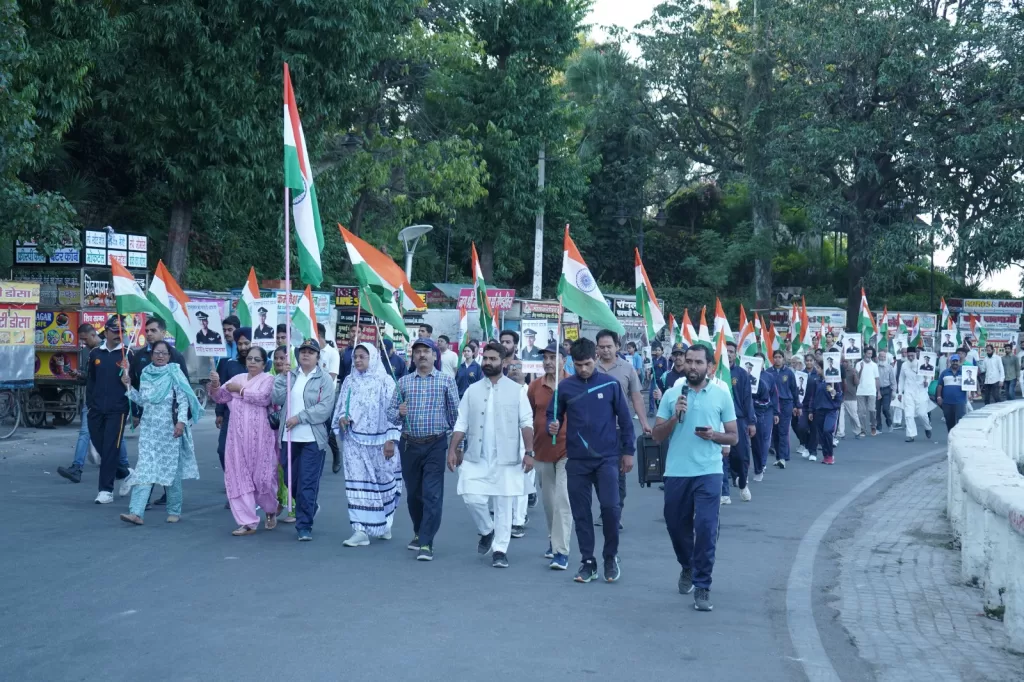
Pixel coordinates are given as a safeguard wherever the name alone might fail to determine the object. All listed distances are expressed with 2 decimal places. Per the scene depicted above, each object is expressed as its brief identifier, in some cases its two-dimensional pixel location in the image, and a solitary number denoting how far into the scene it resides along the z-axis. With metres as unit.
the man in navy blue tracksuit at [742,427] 13.45
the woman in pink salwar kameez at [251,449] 10.30
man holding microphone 7.98
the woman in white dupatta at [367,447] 9.91
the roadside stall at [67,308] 20.08
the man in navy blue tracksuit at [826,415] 18.44
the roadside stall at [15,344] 18.42
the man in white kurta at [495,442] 9.22
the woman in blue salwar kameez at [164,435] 10.73
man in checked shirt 9.60
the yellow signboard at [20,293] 18.47
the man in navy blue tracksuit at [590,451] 8.51
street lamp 30.97
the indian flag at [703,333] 17.88
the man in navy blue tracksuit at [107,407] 11.77
